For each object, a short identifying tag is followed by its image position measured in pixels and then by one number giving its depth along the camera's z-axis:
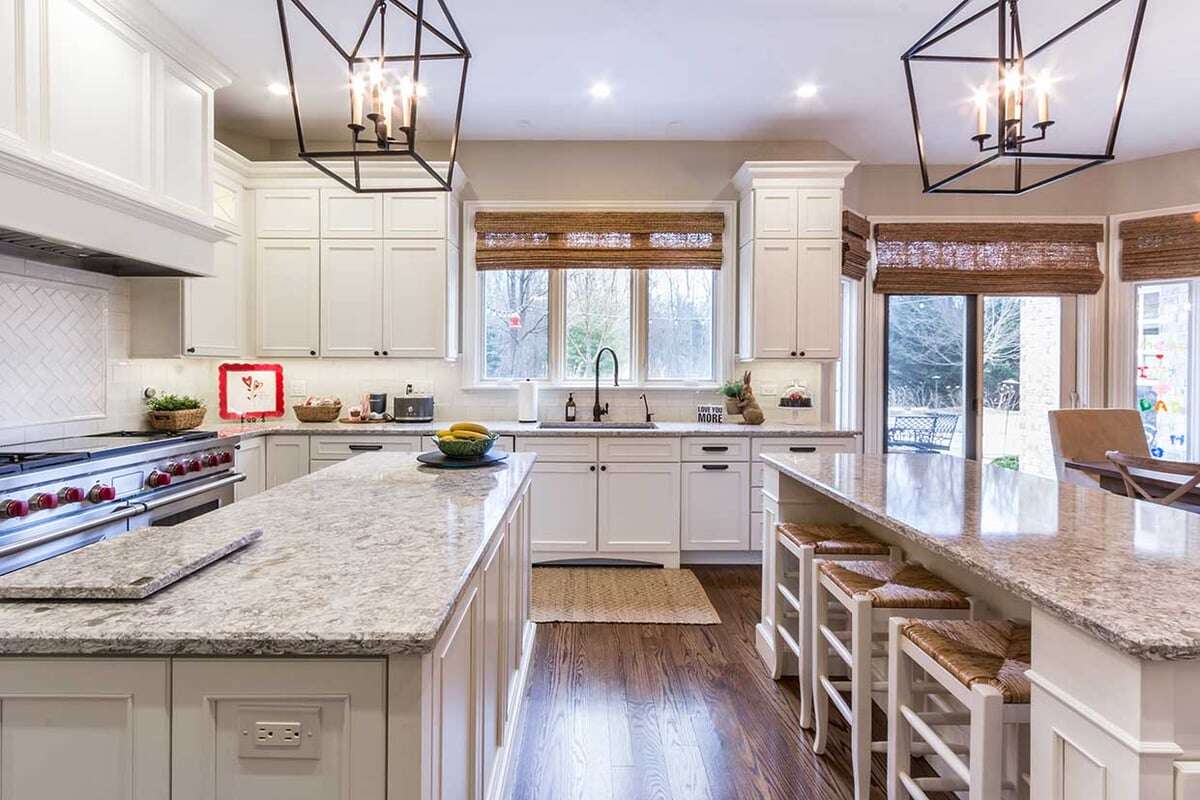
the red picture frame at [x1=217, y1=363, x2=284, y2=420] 4.29
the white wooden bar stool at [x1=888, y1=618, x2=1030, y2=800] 1.26
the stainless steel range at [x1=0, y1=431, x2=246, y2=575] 2.13
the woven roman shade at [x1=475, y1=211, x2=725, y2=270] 4.61
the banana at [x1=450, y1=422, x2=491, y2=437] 2.45
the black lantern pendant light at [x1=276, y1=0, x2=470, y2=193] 1.54
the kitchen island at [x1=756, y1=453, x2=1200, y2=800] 0.94
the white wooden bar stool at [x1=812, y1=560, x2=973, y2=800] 1.76
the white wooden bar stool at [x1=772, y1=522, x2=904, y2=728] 2.24
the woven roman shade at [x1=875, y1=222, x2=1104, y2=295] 4.84
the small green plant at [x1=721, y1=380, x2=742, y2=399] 4.48
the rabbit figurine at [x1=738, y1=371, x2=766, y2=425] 4.37
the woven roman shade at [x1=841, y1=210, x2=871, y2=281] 4.57
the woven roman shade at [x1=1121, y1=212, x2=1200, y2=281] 4.55
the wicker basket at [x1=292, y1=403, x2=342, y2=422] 4.29
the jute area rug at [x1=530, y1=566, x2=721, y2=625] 3.30
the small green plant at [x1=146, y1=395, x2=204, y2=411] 3.51
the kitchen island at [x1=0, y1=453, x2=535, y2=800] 0.89
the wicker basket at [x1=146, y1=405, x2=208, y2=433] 3.47
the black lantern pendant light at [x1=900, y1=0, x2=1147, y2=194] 1.83
